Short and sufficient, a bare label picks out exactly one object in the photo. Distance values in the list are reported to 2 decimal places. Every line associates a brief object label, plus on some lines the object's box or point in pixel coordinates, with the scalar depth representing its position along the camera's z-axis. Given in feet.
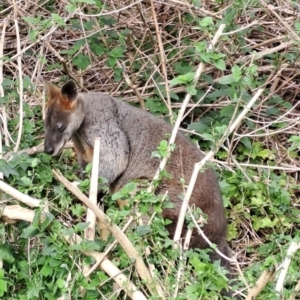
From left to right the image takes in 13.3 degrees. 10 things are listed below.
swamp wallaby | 30.09
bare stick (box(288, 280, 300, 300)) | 21.60
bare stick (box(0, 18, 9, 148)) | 29.97
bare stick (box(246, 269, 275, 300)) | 20.36
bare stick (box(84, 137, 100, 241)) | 24.45
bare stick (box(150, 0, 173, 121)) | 33.22
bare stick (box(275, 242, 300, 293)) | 21.23
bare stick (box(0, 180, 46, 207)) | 24.03
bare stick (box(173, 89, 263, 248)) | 24.49
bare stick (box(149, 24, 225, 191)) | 25.51
